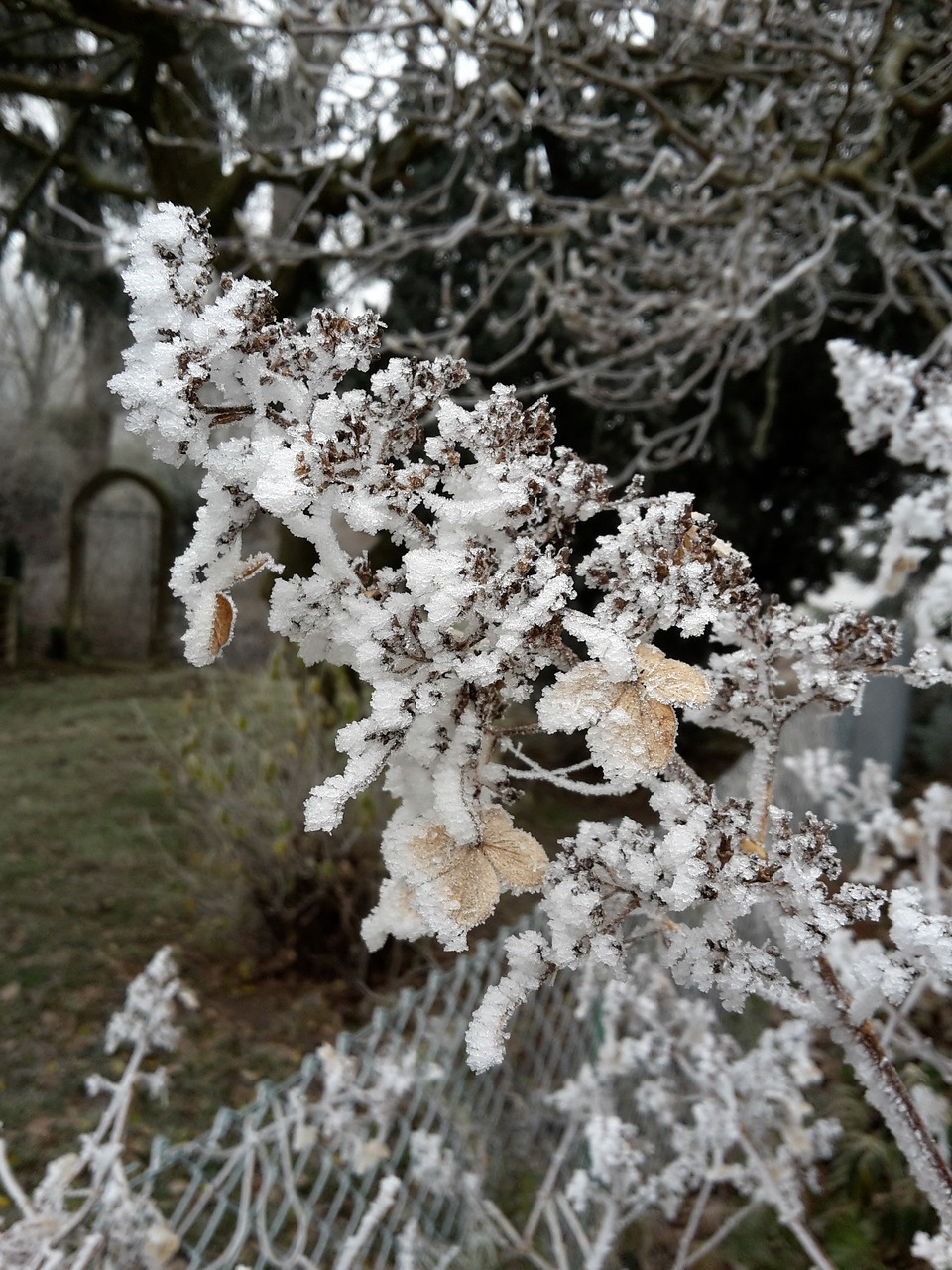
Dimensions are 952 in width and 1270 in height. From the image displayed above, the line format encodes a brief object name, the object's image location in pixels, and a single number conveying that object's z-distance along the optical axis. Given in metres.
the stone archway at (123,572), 11.17
